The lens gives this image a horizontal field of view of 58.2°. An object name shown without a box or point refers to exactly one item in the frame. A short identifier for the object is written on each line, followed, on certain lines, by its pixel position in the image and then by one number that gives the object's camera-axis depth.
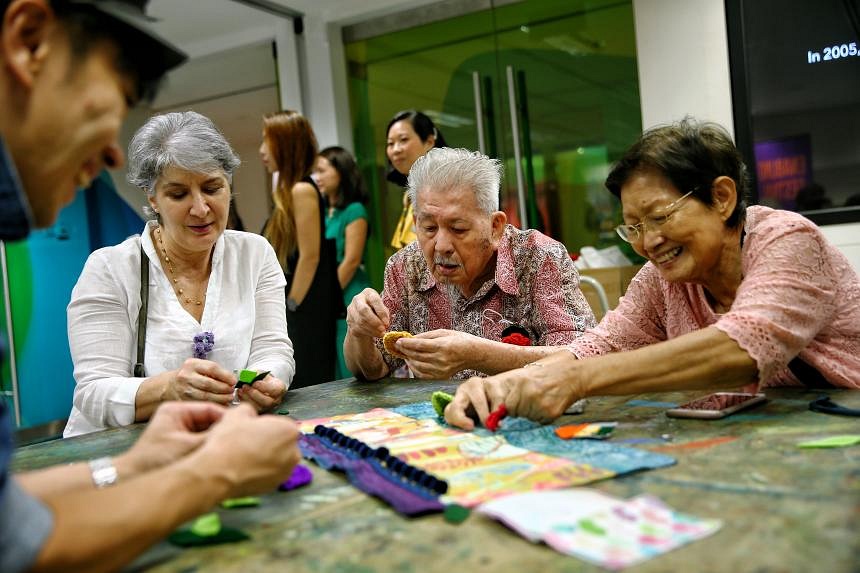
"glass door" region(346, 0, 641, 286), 5.26
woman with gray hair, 2.23
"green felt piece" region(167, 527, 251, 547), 1.06
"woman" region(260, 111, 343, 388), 3.98
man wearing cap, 0.88
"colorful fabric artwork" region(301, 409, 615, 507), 1.20
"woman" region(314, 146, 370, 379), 4.66
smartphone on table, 1.59
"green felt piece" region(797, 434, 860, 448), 1.30
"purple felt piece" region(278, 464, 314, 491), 1.31
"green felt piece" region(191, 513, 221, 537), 1.08
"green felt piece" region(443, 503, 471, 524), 1.07
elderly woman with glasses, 1.64
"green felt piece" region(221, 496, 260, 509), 1.22
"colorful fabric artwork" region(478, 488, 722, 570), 0.92
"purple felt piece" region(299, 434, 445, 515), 1.13
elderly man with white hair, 2.54
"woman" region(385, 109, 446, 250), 4.34
